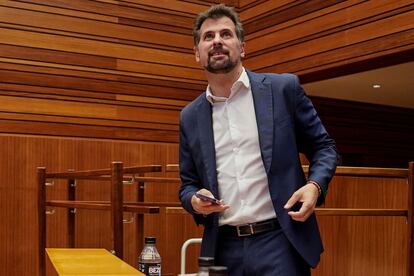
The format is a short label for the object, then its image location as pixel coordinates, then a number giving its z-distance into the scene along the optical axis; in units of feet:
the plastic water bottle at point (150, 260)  4.52
